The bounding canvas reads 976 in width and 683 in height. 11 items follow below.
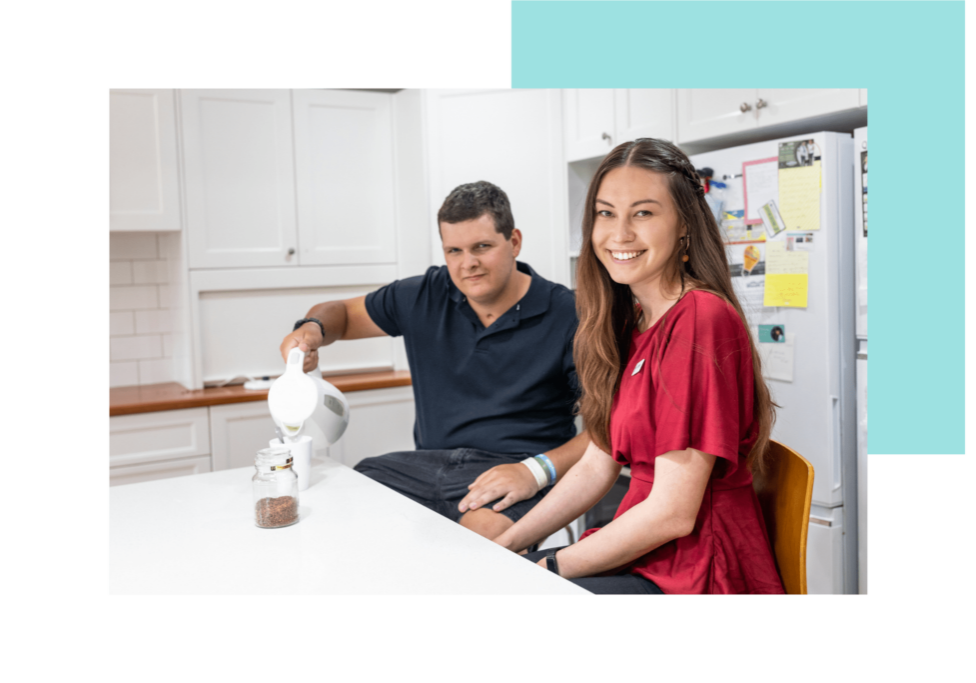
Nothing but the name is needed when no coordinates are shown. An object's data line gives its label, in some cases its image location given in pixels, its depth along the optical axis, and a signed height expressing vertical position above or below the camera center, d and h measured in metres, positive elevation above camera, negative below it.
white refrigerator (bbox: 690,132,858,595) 1.50 -0.06
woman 1.17 -0.12
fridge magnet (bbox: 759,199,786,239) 1.52 +0.18
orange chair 1.20 -0.31
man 1.54 -0.09
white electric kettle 1.47 -0.16
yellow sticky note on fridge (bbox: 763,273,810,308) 1.53 +0.04
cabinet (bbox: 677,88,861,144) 1.58 +0.42
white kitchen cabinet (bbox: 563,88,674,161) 1.48 +0.39
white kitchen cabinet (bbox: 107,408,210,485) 1.57 -0.25
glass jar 1.30 -0.28
